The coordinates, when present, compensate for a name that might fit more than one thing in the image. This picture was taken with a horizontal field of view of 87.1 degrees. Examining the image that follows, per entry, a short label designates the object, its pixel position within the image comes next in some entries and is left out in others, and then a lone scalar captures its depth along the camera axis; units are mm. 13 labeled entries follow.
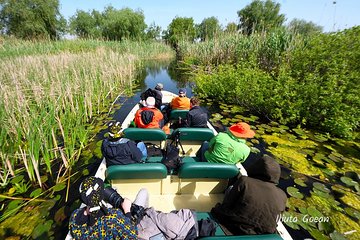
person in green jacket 2604
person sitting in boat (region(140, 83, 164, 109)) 5582
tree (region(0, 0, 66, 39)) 20641
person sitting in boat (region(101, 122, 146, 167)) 2553
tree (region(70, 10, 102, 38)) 38094
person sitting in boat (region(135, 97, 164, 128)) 3639
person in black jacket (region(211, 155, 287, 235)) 1713
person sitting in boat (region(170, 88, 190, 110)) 4961
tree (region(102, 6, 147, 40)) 27203
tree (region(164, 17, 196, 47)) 38188
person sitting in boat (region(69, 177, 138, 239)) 1509
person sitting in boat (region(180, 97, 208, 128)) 4016
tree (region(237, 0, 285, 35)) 43125
